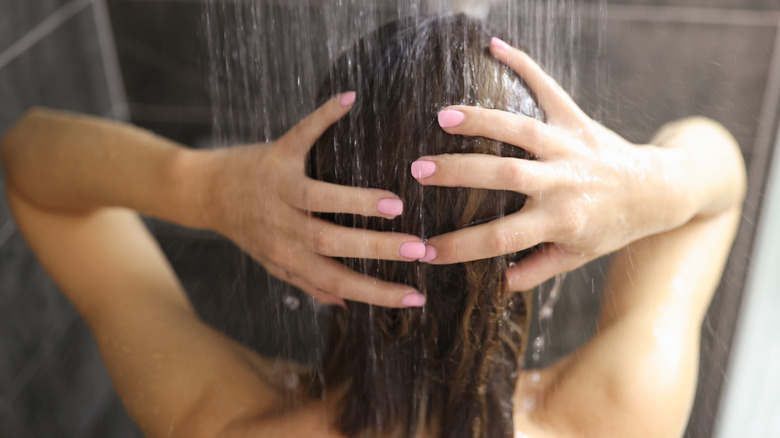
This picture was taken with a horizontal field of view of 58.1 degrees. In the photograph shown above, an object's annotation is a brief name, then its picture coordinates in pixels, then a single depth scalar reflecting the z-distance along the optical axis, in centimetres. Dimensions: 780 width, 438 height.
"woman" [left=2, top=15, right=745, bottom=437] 73
